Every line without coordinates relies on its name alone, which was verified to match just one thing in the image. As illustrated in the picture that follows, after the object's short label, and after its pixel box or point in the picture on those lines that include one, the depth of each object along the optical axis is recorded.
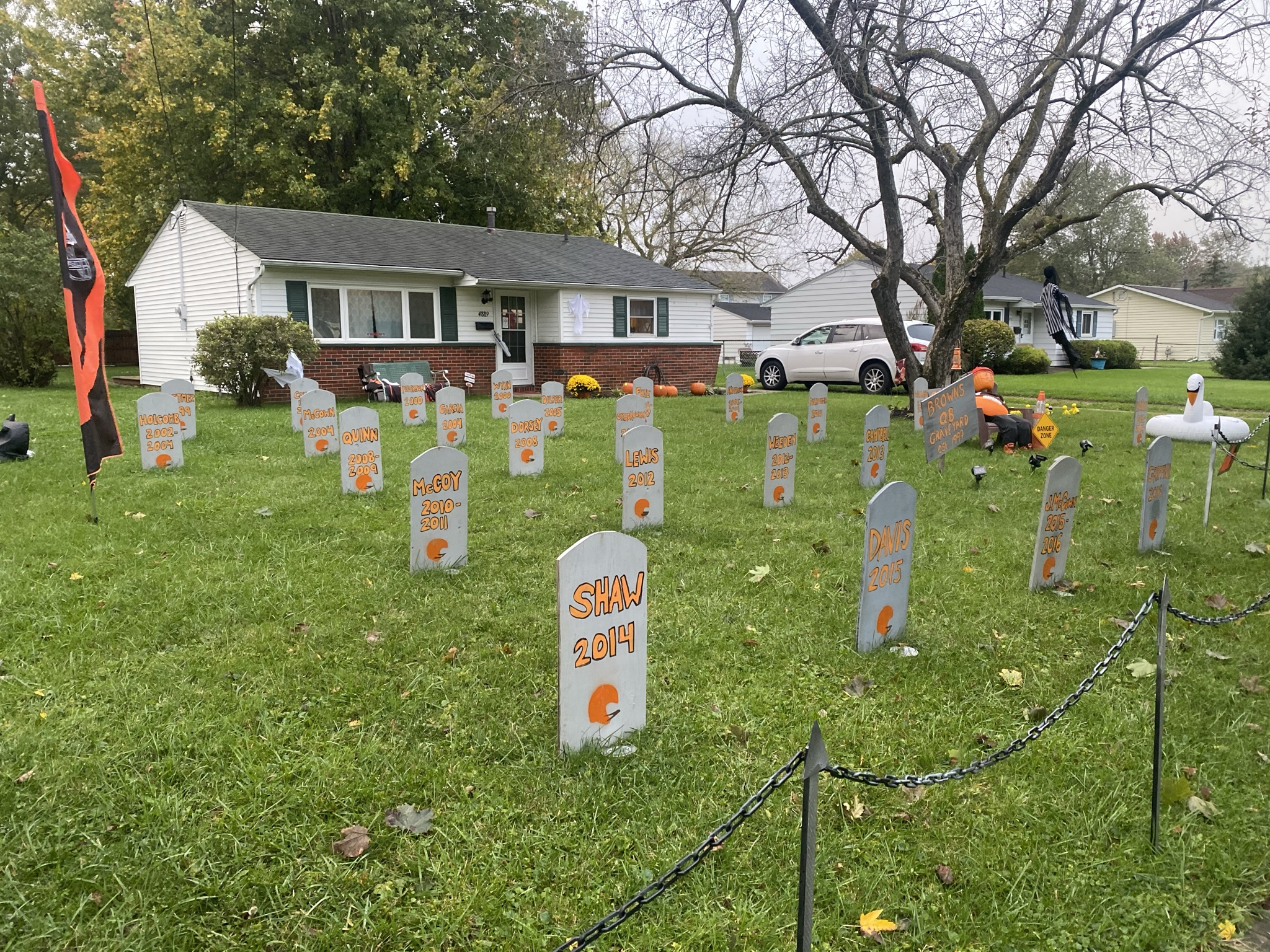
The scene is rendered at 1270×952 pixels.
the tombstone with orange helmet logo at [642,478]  6.22
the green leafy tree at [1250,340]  28.03
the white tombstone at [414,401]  12.75
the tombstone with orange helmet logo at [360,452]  7.13
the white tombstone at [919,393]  12.56
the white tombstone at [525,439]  8.30
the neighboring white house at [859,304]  32.19
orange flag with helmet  5.70
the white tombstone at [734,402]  14.26
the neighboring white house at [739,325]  57.75
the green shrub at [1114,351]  33.94
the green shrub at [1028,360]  28.81
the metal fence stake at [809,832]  1.78
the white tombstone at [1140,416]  11.57
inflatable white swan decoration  11.04
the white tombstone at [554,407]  11.59
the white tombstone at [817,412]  11.33
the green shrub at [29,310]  19.75
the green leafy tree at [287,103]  23.67
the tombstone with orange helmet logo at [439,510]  5.13
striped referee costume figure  12.88
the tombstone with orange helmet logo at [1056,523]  4.91
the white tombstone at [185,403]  10.66
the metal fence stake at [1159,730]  2.67
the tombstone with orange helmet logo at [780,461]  7.16
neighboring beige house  46.31
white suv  21.23
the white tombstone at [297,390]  11.41
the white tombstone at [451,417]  10.23
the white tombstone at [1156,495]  5.67
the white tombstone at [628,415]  9.30
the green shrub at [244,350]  14.80
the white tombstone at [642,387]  11.04
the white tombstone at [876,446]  8.02
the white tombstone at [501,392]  12.62
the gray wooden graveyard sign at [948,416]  8.32
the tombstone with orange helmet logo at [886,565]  4.04
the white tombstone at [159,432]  8.38
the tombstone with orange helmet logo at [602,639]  3.01
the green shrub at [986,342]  28.16
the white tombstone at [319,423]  9.34
